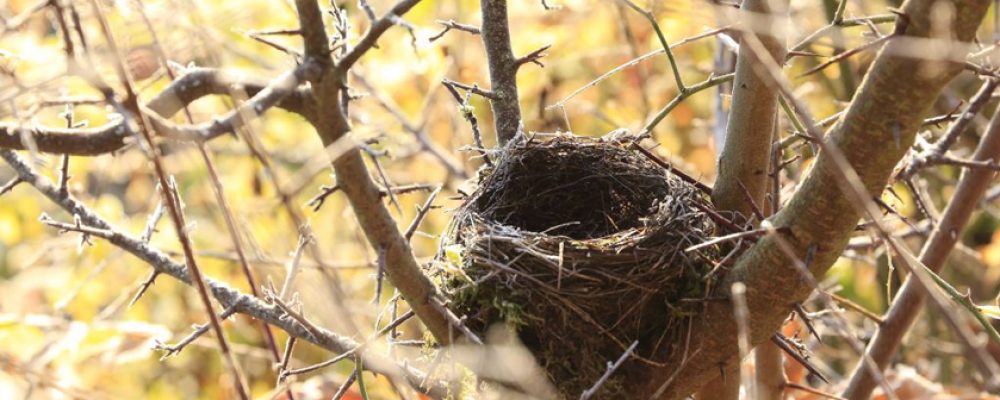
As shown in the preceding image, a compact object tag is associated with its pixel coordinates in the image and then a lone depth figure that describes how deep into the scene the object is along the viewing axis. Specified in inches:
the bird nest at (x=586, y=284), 162.7
